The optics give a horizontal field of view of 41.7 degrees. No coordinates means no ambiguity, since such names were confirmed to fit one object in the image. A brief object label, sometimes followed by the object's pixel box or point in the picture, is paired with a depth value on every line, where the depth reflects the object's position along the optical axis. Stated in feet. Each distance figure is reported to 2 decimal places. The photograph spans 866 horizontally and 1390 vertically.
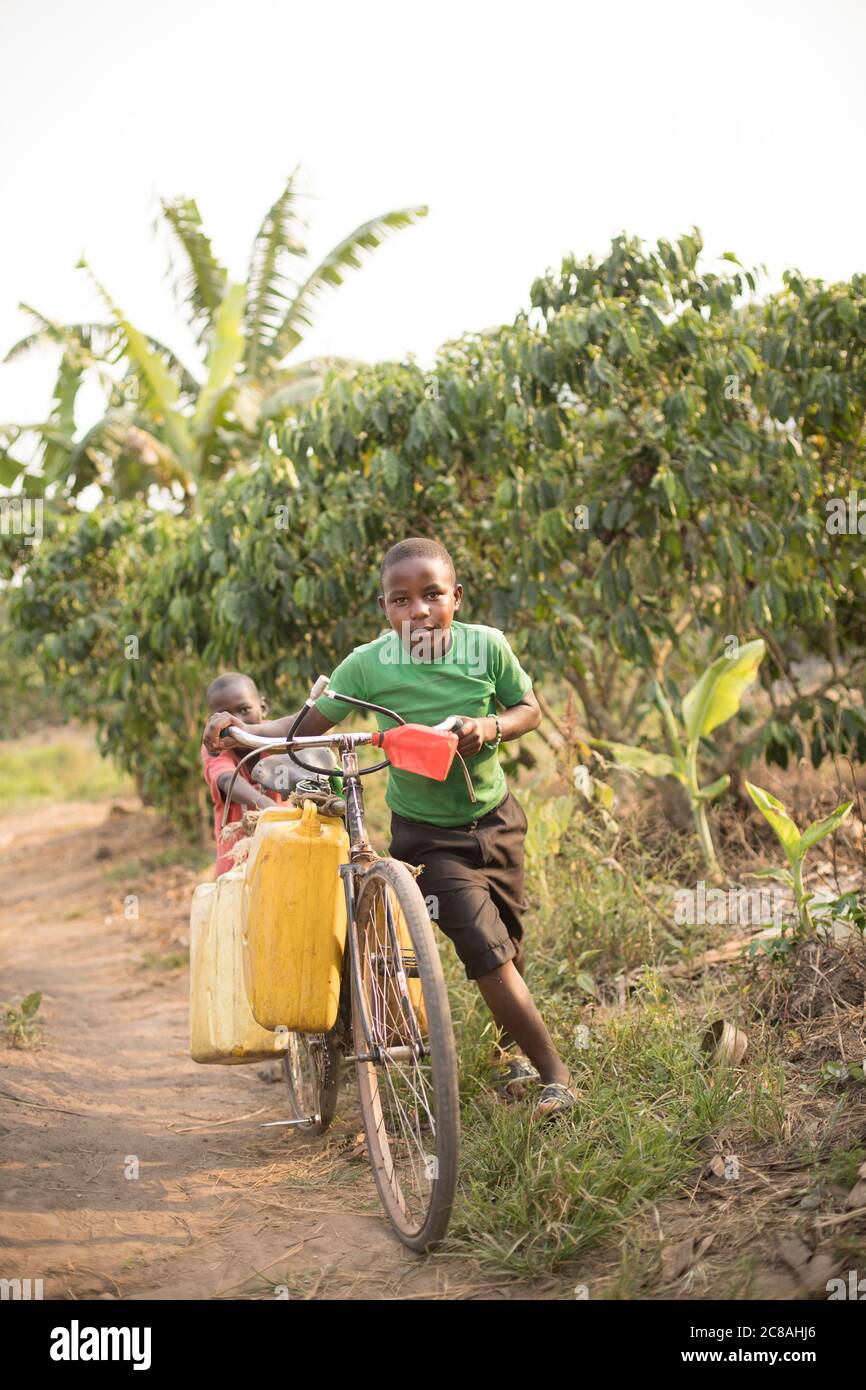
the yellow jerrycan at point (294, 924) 9.62
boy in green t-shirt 9.92
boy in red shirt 12.84
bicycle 8.23
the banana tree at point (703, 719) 16.29
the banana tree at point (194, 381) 35.17
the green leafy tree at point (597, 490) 17.06
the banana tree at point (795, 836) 11.94
